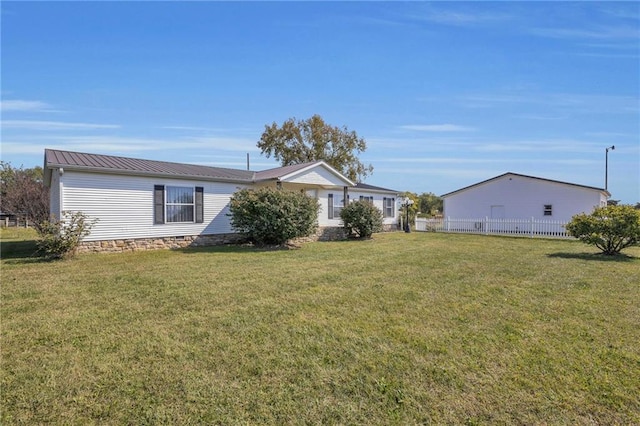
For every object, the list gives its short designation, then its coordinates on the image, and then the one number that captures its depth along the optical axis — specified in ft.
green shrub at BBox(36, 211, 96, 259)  31.35
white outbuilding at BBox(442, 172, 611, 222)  66.39
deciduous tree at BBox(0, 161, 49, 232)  50.06
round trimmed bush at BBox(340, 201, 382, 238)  52.60
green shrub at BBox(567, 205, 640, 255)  33.04
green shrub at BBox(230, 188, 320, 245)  41.19
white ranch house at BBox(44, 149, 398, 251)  35.65
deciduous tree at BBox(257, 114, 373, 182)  109.60
